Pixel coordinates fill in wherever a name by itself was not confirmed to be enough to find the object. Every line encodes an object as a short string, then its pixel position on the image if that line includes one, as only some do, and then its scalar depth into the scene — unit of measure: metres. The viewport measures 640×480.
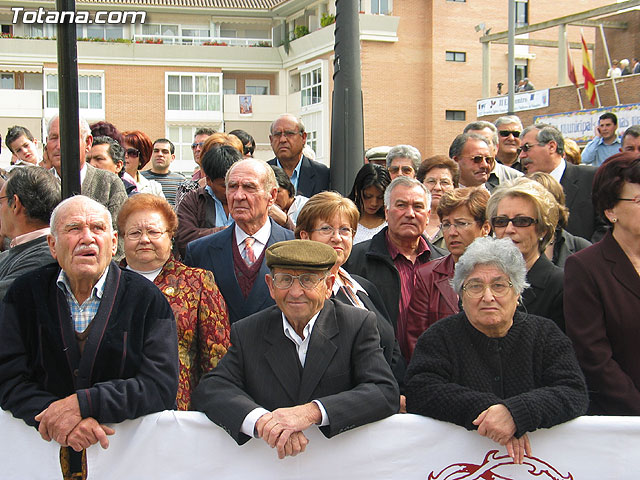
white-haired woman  3.20
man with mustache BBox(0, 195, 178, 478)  3.22
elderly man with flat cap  3.23
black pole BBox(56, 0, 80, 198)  3.98
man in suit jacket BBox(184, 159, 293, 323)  4.37
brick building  39.31
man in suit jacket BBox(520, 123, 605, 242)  6.05
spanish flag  29.12
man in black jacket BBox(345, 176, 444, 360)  4.72
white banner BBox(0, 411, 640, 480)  3.32
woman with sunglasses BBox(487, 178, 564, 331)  3.99
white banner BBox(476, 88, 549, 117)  31.12
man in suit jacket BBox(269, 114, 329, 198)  6.76
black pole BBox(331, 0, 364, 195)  5.62
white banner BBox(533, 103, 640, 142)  22.91
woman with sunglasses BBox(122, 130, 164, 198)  7.46
